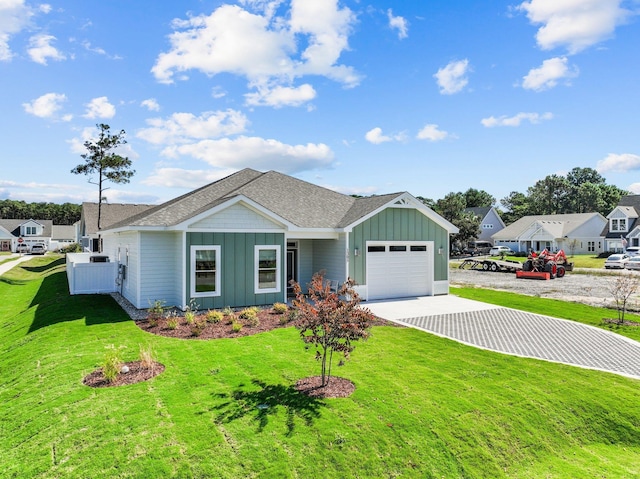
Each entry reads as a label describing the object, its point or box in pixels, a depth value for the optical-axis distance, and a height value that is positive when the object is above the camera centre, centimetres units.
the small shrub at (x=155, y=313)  1234 -225
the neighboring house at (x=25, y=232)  7002 +230
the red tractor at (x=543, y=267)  2886 -153
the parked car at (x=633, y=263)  3475 -147
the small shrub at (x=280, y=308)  1397 -222
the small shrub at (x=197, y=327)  1111 -236
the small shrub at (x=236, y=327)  1158 -239
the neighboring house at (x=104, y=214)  3550 +286
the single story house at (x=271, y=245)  1433 +3
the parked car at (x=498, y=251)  5053 -63
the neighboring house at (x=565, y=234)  5162 +158
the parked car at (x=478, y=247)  5787 -16
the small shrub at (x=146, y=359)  829 -242
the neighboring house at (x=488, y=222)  6669 +409
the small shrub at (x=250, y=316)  1236 -230
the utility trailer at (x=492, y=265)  3341 -172
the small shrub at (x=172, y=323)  1177 -232
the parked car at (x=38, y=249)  6056 -63
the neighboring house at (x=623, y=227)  4556 +232
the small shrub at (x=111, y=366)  764 -241
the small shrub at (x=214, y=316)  1252 -226
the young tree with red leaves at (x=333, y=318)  712 -131
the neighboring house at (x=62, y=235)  7547 +195
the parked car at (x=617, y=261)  3550 -134
